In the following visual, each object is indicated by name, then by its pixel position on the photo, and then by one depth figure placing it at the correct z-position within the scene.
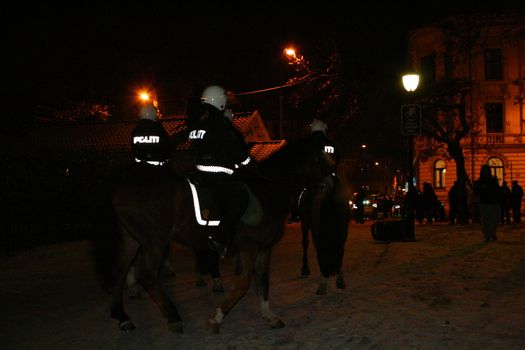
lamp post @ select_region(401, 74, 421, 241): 16.98
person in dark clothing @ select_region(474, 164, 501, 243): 16.55
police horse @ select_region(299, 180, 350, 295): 8.73
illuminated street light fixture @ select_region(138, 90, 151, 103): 35.32
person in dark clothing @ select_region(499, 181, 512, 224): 25.98
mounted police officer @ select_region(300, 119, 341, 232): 7.55
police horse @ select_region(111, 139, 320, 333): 6.66
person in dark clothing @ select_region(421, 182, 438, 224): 28.92
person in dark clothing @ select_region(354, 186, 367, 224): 29.62
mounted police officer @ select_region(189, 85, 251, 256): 6.51
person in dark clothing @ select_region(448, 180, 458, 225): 27.08
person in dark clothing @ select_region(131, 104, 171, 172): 8.25
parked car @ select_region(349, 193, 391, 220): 35.72
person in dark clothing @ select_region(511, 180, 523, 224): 26.84
